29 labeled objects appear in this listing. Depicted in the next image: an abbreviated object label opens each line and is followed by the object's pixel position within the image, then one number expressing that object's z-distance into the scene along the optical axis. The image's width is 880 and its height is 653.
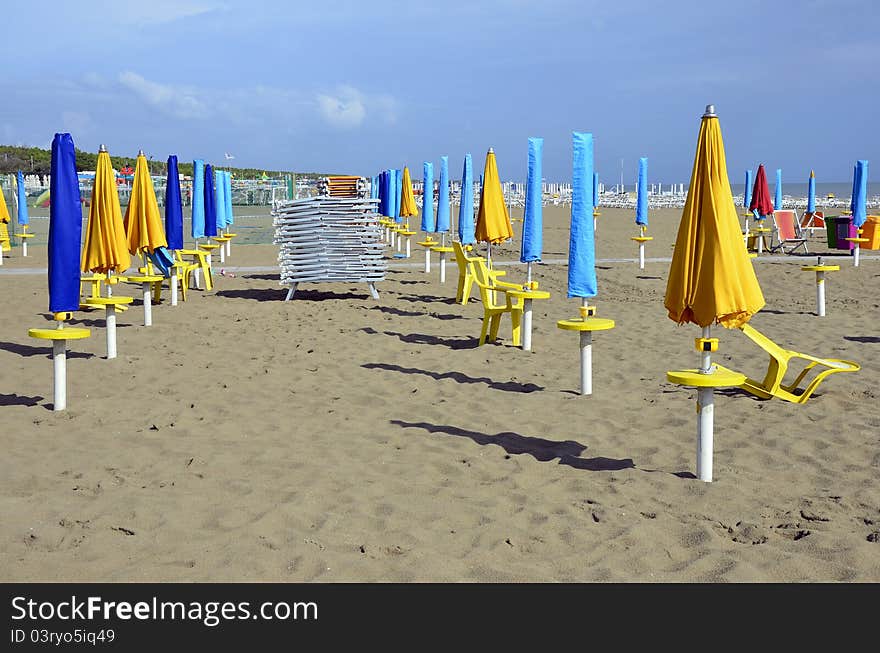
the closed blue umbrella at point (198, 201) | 14.05
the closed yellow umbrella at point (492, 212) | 10.59
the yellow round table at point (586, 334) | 6.56
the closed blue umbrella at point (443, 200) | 15.70
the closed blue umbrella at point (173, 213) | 11.44
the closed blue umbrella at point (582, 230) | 6.68
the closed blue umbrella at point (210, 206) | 14.98
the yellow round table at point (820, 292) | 11.42
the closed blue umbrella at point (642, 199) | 17.52
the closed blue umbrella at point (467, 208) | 13.03
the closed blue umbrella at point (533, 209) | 8.59
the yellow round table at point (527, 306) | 8.25
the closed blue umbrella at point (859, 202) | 17.20
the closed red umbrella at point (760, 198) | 19.14
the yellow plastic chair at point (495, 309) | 9.30
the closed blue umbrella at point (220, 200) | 17.39
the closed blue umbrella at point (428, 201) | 18.59
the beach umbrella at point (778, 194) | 27.17
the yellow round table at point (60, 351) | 6.08
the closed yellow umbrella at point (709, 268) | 4.61
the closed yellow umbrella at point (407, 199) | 21.12
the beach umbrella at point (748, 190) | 26.86
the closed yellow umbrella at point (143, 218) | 9.97
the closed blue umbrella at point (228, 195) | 18.73
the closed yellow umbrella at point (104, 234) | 7.74
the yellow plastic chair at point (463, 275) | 11.34
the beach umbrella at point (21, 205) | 22.33
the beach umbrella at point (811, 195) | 22.16
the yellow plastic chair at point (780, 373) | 6.67
